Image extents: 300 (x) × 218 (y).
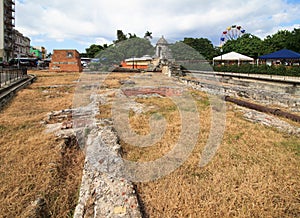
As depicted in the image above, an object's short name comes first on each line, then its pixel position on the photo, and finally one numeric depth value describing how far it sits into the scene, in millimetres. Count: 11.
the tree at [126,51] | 40312
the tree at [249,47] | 41181
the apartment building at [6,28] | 43312
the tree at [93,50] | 56588
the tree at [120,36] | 53750
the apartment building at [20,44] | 53950
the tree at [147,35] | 53141
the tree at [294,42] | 33562
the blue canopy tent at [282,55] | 21672
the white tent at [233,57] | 26288
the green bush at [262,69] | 16453
